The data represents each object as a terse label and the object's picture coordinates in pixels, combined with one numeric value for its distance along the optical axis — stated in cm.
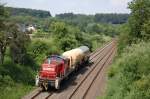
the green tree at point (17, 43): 3531
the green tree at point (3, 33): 3399
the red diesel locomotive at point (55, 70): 3122
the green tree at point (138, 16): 4191
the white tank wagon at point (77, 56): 3853
